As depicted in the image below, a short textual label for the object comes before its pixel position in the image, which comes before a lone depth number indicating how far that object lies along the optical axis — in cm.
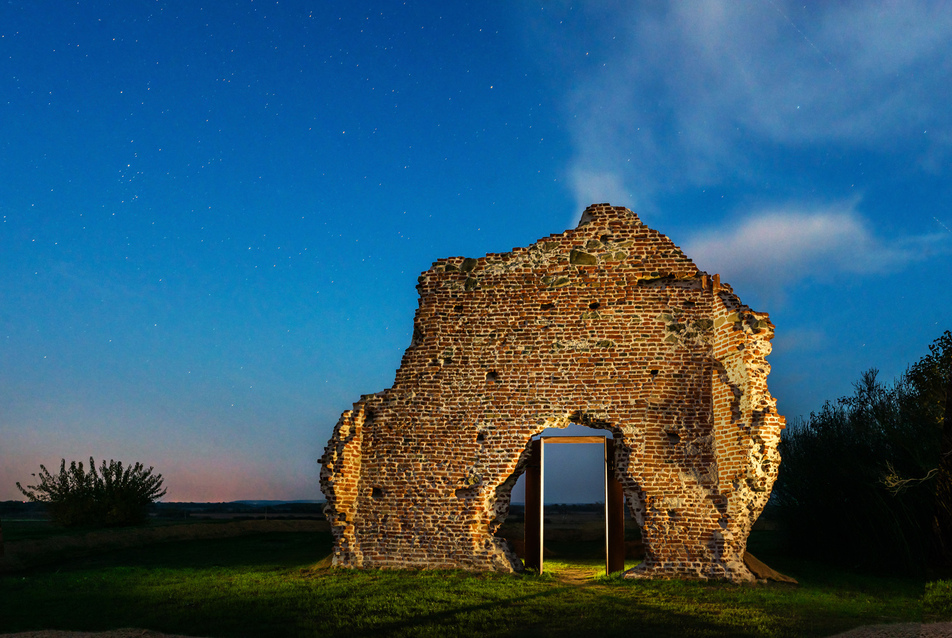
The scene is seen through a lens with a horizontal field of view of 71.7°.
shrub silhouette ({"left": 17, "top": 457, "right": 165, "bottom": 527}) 2564
